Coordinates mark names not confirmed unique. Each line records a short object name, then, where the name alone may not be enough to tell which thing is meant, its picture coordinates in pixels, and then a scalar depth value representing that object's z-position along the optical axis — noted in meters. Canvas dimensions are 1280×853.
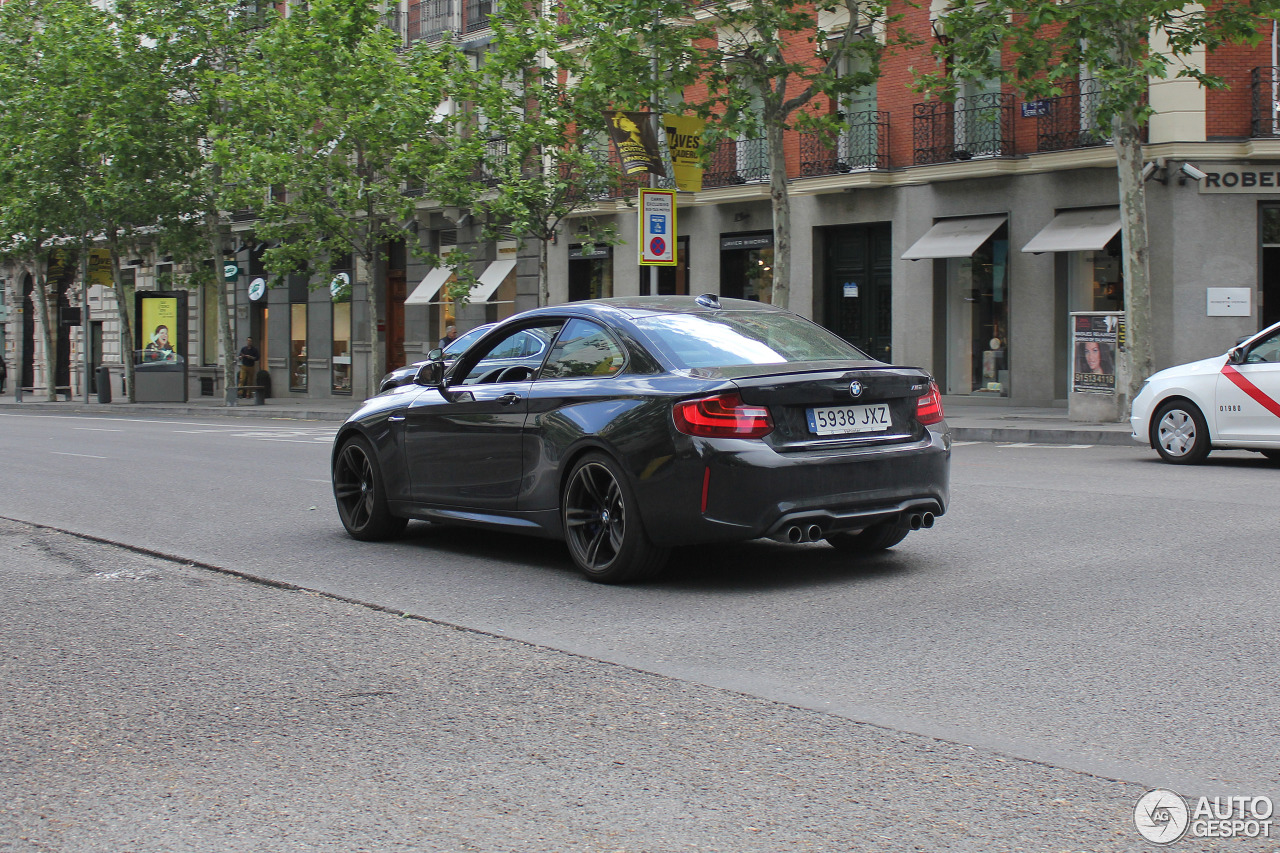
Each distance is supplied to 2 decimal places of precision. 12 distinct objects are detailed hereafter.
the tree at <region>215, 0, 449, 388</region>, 32.16
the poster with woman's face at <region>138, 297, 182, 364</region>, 39.84
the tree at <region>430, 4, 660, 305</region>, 30.20
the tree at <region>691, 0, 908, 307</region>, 23.41
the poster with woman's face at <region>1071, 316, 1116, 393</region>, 21.41
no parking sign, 18.58
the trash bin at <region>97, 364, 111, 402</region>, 41.91
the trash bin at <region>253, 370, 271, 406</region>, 41.70
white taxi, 13.49
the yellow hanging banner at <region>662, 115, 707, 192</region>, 22.58
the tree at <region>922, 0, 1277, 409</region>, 19.91
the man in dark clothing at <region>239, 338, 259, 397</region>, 42.62
